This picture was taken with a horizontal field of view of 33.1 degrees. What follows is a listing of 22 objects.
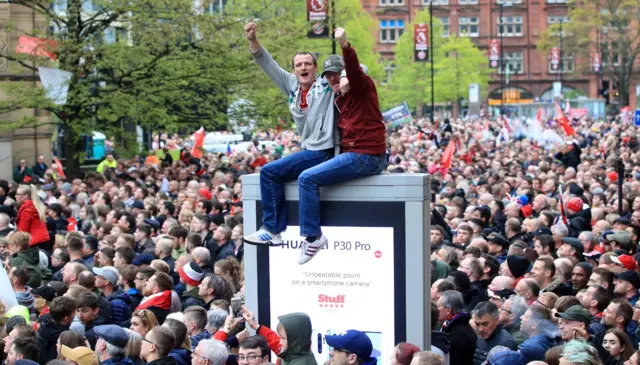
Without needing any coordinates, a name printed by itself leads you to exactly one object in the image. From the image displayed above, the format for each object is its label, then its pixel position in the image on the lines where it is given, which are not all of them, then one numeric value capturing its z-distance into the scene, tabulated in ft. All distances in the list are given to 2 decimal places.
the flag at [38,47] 82.89
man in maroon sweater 22.68
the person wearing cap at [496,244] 43.70
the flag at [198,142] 94.85
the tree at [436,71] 251.60
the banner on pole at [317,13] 85.46
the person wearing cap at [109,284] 34.47
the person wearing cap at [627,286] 34.12
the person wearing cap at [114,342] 25.79
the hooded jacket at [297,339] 22.79
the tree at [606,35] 253.65
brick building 316.81
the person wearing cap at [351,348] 22.03
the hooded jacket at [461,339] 27.78
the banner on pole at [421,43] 169.78
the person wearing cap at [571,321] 27.73
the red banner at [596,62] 248.93
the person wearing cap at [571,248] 39.78
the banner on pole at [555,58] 247.09
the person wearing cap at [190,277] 35.20
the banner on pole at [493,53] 238.89
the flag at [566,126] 103.19
